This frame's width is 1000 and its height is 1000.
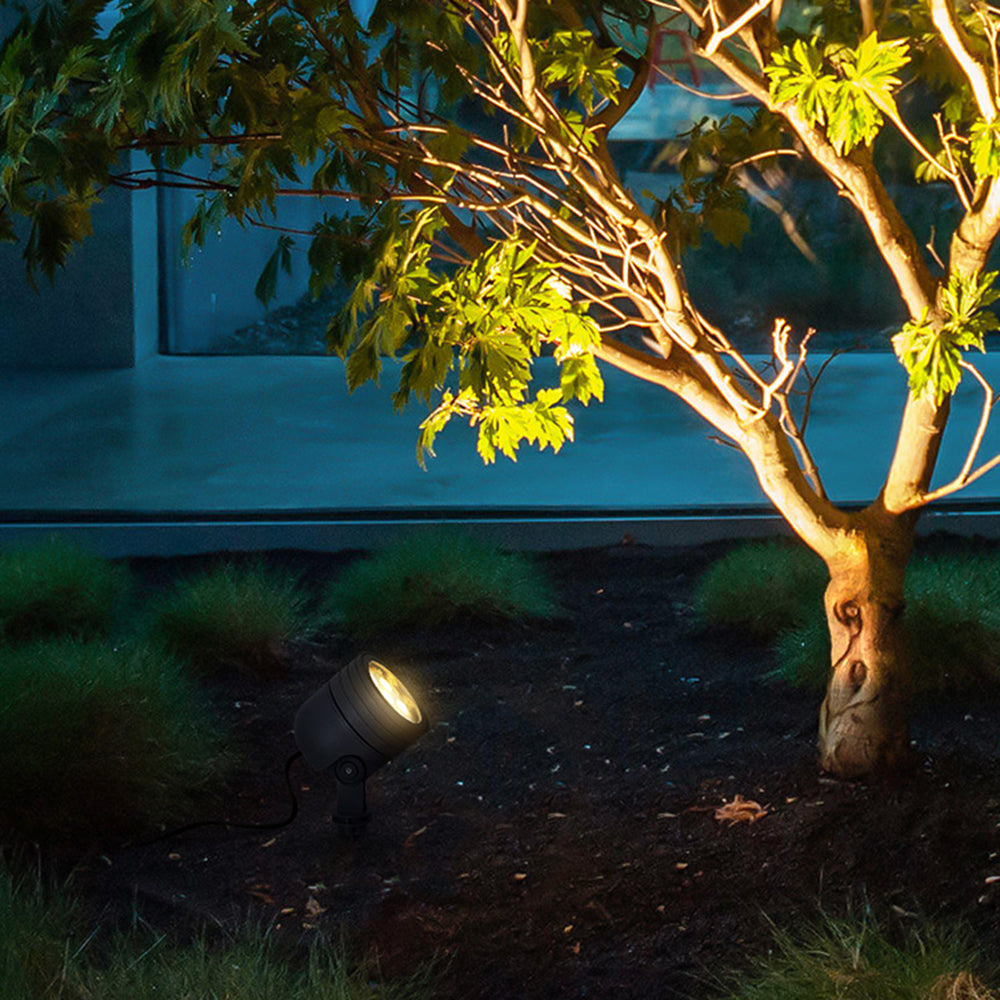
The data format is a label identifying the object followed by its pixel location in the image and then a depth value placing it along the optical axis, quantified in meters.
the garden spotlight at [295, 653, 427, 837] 2.84
